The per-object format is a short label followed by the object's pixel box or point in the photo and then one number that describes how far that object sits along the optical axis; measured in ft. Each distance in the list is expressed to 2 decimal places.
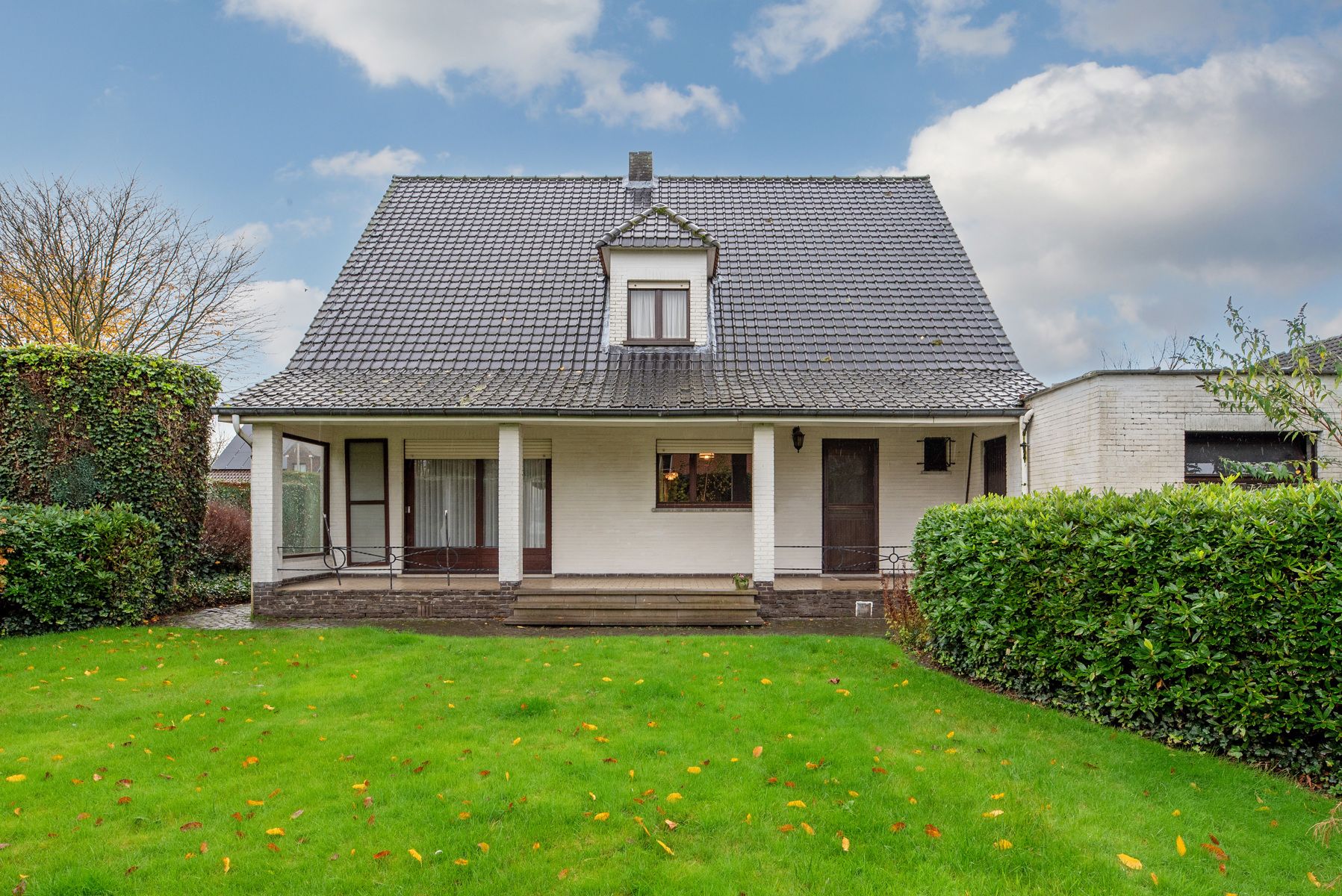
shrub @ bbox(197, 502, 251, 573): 44.39
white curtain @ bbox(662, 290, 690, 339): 40.68
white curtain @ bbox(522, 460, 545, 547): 39.42
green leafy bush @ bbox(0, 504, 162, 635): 28.43
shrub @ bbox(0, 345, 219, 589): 32.42
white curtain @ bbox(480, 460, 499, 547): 39.91
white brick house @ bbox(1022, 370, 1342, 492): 27.35
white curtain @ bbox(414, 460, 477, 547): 39.93
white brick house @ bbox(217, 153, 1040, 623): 33.37
